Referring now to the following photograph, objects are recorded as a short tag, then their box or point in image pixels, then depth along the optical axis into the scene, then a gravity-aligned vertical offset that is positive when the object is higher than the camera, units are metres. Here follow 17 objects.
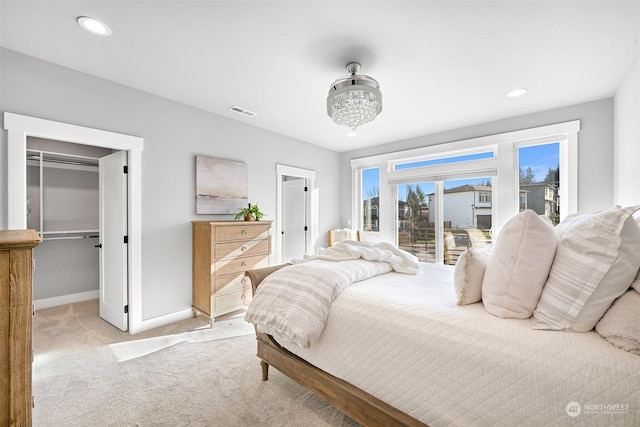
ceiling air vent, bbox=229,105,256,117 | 3.38 +1.28
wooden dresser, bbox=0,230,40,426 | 0.82 -0.37
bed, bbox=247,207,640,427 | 0.94 -0.66
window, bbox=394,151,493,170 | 4.03 +0.83
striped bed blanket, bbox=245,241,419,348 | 1.64 -0.51
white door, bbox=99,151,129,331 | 2.91 -0.33
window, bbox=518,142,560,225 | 3.49 +0.46
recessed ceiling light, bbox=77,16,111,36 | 1.84 +1.30
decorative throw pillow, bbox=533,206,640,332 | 1.08 -0.25
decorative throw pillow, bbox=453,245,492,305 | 1.45 -0.36
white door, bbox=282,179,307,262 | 5.11 -0.16
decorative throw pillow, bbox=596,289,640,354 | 0.96 -0.42
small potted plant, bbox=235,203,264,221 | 3.55 -0.05
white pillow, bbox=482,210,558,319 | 1.25 -0.26
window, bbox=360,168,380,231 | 5.30 +0.24
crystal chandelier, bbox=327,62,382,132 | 2.23 +0.95
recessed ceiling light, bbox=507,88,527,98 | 2.87 +1.28
